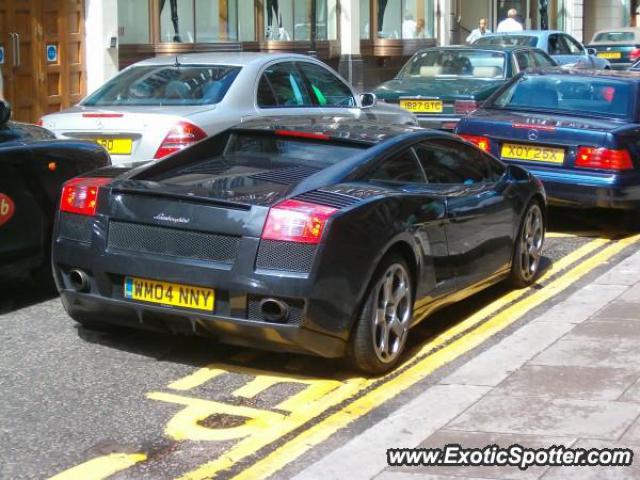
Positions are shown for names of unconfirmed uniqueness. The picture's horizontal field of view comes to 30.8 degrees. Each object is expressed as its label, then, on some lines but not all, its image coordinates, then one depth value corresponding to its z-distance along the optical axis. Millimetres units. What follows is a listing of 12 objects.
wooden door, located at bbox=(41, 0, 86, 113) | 16594
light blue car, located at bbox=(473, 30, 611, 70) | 22250
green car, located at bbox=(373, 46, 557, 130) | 15445
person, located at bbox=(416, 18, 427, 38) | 27266
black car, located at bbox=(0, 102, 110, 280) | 7676
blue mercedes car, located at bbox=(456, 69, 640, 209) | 10336
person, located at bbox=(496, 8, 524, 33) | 26428
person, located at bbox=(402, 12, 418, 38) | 26761
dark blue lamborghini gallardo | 6031
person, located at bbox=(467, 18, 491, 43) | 25500
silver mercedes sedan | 9727
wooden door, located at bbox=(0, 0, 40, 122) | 15648
